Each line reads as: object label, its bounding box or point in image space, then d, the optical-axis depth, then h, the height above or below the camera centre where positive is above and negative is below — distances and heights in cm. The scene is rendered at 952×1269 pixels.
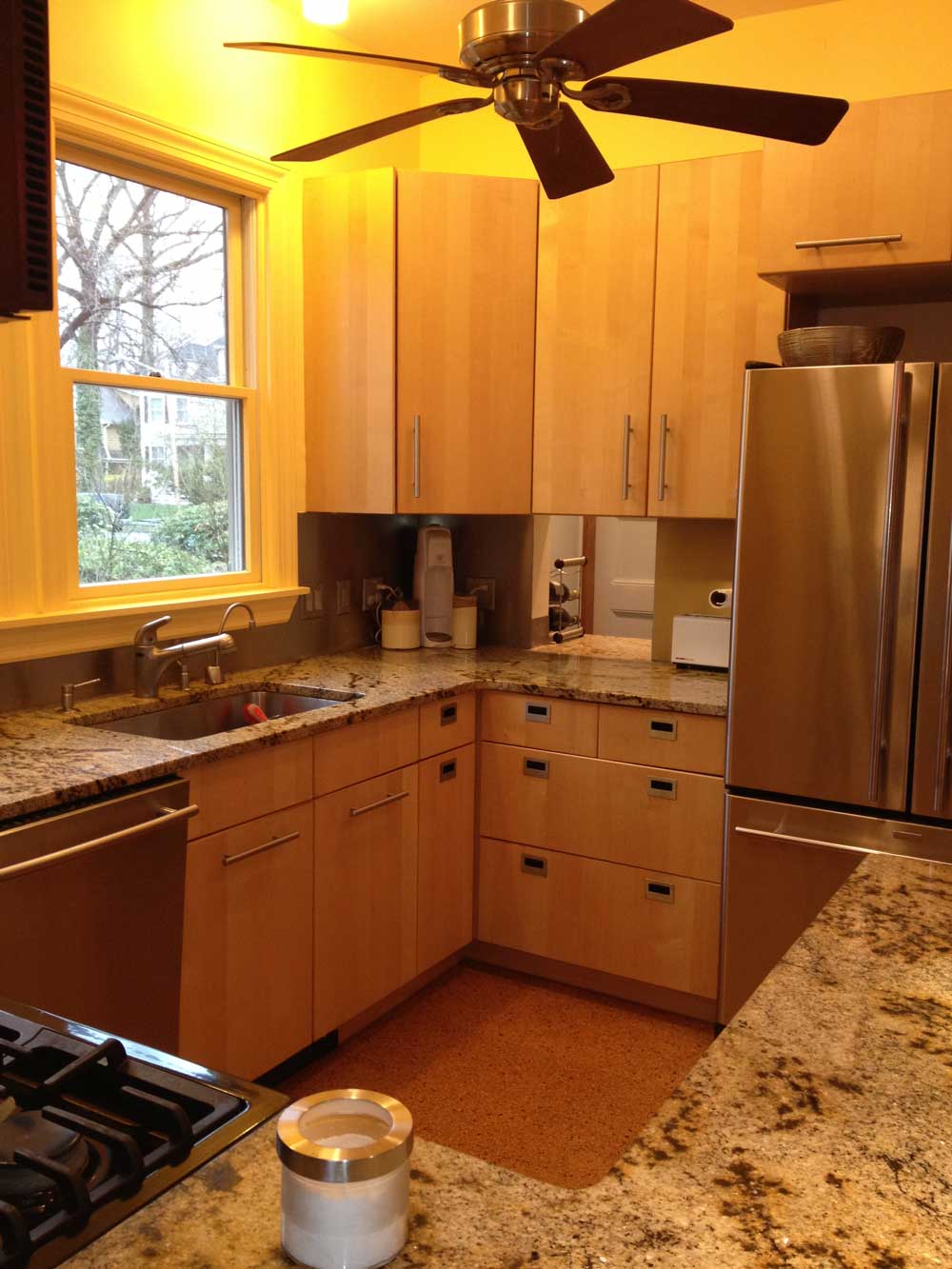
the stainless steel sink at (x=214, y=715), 283 -59
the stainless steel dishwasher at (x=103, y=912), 193 -77
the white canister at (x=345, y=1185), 71 -44
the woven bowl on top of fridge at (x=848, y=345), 275 +39
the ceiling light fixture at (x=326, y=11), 307 +134
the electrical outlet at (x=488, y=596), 399 -36
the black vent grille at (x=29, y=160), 98 +29
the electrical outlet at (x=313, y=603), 360 -35
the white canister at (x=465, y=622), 385 -43
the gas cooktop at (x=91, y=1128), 75 -49
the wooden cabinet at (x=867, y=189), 279 +80
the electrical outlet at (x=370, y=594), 388 -34
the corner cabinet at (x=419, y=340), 338 +47
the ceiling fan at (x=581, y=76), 141 +59
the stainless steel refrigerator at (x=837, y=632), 263 -32
